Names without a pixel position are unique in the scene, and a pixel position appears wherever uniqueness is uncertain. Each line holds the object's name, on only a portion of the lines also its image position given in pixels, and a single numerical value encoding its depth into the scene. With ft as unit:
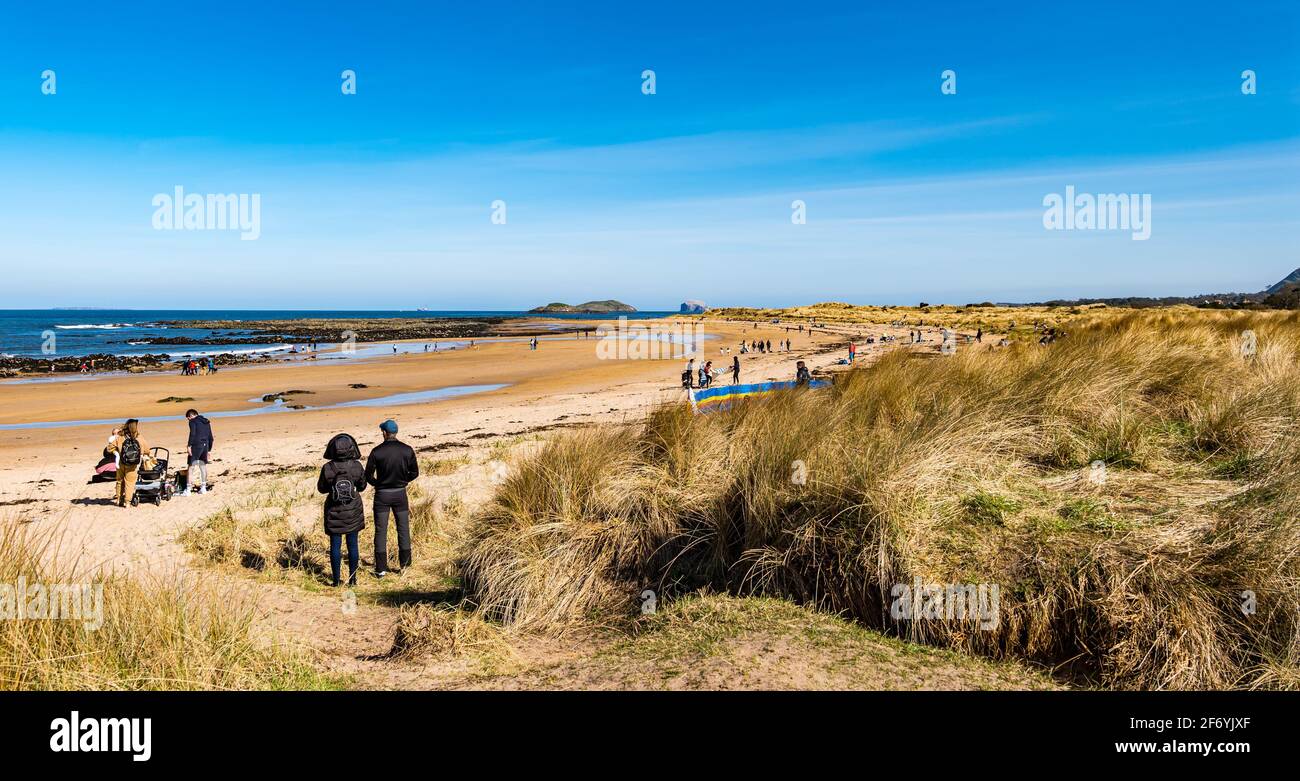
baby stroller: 39.19
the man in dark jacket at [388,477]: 26.63
